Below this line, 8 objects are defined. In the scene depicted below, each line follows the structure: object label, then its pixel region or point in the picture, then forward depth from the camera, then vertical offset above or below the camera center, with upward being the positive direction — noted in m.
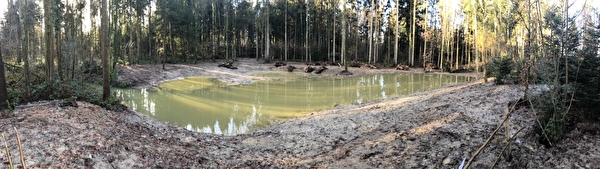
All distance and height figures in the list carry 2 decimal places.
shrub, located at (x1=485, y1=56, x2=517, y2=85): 11.18 +0.03
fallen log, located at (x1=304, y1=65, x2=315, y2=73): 31.88 +0.25
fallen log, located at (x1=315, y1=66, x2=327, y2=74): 31.05 +0.15
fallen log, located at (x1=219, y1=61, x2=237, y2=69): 33.24 +0.70
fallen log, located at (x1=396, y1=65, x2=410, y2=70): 35.03 +0.44
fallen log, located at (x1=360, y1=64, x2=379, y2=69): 35.02 +0.56
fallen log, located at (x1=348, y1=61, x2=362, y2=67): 36.22 +0.81
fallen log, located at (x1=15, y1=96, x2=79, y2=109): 8.98 -0.83
